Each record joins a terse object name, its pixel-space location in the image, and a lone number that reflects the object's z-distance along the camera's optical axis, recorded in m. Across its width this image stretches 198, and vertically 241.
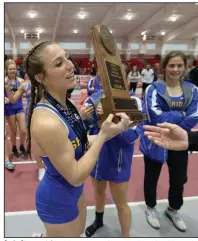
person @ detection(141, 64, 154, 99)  8.69
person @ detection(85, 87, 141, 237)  1.56
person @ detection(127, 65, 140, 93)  8.66
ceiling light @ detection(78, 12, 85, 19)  12.52
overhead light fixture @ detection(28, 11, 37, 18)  12.00
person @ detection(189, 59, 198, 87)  5.13
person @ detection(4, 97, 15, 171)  3.04
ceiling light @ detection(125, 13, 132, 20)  12.85
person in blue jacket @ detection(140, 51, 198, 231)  1.75
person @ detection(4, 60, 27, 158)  3.20
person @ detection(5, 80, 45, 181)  2.76
